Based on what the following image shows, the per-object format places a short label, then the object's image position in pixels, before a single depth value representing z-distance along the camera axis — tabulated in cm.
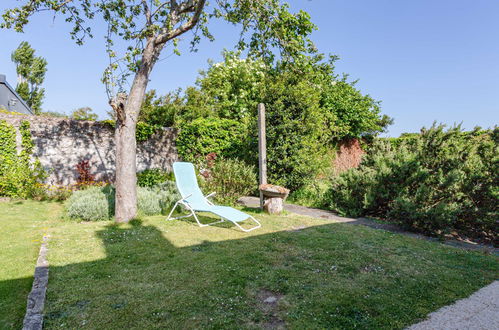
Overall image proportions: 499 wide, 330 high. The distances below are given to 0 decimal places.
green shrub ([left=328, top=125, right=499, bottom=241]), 539
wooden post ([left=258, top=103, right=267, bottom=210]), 760
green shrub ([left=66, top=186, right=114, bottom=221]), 623
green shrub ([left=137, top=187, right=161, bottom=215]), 675
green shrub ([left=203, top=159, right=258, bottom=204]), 810
